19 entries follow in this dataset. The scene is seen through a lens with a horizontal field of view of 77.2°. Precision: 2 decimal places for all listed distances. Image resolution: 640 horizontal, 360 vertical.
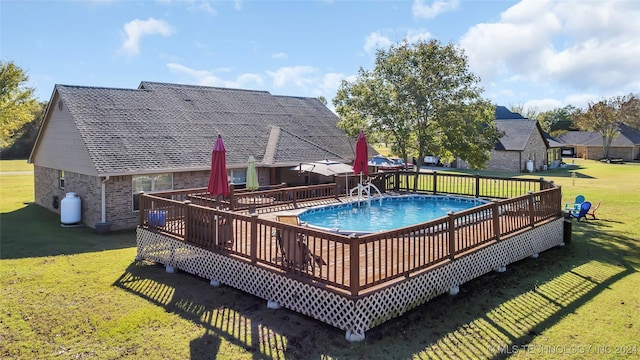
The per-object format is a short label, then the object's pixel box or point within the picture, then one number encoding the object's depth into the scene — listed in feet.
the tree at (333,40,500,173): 64.95
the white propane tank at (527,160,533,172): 132.16
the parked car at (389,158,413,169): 104.42
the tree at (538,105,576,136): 250.78
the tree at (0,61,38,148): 119.34
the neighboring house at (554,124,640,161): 189.37
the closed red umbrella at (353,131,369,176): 49.49
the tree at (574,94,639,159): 183.21
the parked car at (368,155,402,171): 103.90
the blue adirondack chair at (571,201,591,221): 51.90
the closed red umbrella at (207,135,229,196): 34.06
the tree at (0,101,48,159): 192.95
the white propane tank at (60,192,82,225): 51.83
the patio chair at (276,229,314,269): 24.17
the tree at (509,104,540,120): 312.71
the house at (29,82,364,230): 51.65
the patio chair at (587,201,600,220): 53.52
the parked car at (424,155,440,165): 154.81
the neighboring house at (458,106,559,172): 133.59
